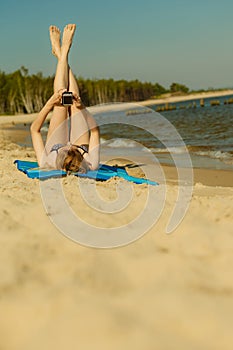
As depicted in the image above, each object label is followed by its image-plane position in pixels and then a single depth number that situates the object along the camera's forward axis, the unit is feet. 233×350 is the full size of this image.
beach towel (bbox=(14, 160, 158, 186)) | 15.43
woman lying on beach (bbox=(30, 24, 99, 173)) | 17.04
